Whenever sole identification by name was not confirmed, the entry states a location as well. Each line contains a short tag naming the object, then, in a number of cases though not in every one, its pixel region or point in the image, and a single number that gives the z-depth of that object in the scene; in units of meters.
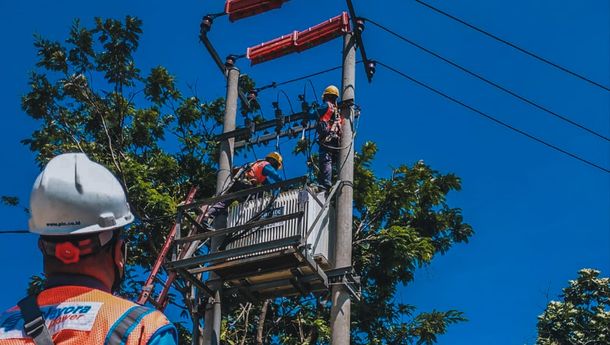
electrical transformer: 9.83
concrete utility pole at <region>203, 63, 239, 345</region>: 10.89
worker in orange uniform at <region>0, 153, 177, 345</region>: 2.36
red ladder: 10.03
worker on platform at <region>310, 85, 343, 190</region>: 10.91
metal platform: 9.76
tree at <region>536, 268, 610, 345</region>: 24.42
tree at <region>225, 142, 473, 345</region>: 16.73
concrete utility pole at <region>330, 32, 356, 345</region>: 9.84
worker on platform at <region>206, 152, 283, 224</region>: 11.12
